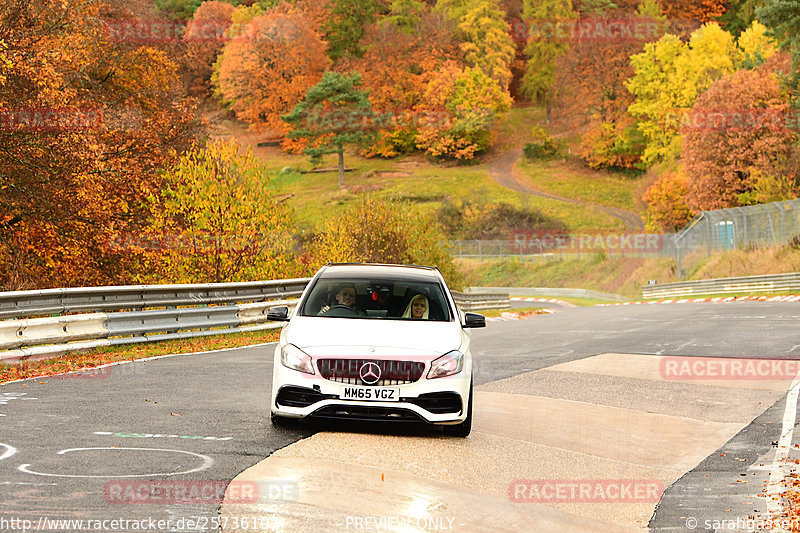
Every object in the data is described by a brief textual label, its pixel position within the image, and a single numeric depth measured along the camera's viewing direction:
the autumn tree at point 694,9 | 123.06
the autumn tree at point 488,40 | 117.94
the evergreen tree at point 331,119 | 106.50
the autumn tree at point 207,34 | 138.35
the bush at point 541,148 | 107.31
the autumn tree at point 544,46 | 123.69
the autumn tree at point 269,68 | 120.81
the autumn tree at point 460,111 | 109.38
